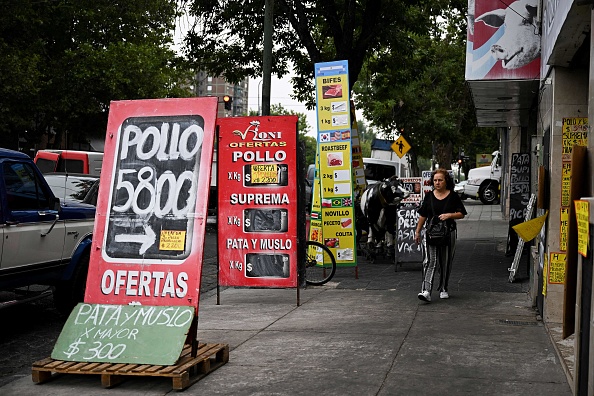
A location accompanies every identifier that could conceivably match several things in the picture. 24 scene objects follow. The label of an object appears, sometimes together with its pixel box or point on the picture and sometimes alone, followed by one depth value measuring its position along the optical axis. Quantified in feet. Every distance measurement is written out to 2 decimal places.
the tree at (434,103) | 129.29
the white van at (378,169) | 118.11
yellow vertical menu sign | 43.16
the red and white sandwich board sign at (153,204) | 22.74
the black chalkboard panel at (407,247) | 45.44
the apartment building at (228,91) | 597.32
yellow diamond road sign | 93.91
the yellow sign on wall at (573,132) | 27.55
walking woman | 34.09
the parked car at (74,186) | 40.32
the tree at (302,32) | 61.77
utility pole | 51.16
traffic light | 63.87
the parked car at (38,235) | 27.99
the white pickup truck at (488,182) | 130.93
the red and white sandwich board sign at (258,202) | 34.32
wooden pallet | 20.88
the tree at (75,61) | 94.73
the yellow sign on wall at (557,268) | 27.86
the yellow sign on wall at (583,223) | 16.08
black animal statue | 49.47
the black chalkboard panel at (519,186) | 46.74
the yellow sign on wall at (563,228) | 27.49
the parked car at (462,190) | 143.53
